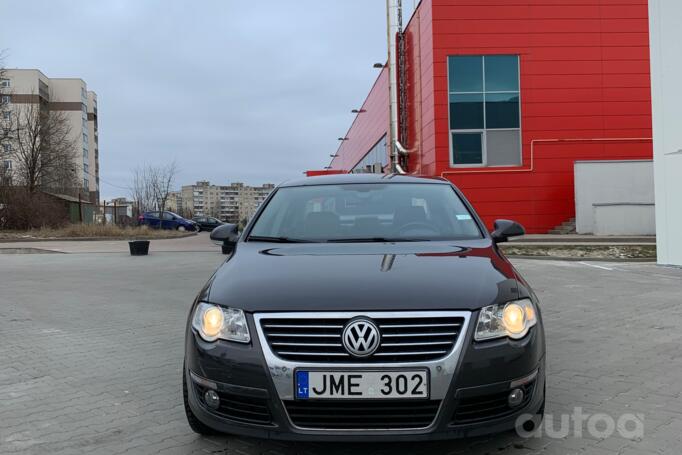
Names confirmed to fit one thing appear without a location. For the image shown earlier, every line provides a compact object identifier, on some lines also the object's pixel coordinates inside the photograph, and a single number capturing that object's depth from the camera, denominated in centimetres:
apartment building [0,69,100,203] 8019
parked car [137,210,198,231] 3944
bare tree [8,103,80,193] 3753
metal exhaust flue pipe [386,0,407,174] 2886
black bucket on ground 1808
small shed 3755
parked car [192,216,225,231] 4572
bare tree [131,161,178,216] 4369
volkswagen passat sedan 255
